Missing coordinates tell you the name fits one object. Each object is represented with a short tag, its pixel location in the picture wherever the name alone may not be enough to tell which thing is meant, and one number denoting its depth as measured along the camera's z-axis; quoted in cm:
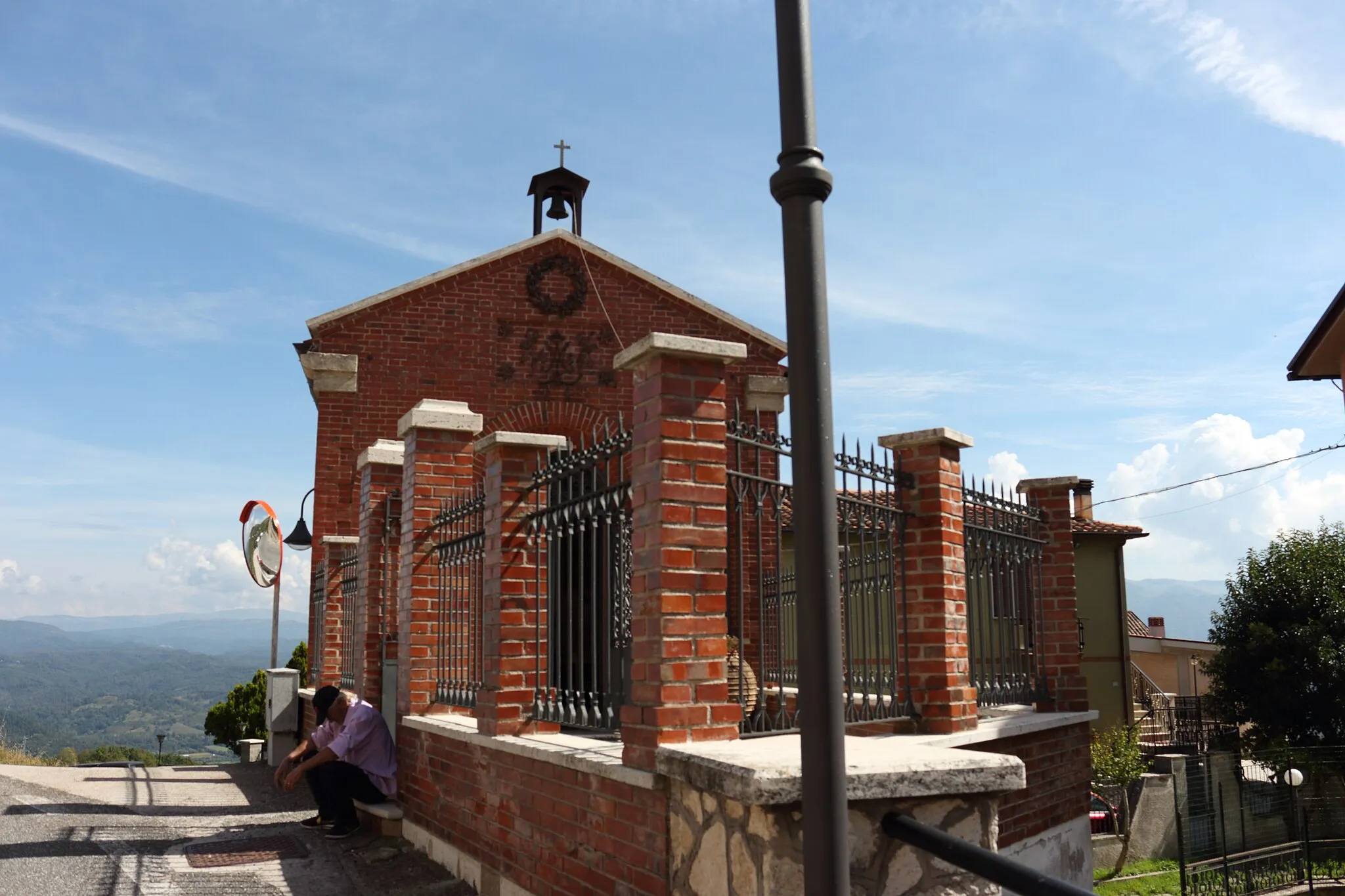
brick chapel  369
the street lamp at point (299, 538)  1521
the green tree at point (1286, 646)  1853
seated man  791
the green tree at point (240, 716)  2023
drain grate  723
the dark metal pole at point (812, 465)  272
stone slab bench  777
